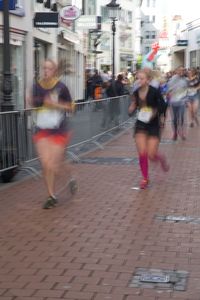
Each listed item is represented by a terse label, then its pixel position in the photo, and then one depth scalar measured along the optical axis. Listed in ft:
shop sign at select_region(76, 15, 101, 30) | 91.50
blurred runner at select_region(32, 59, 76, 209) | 23.62
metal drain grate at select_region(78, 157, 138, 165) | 36.50
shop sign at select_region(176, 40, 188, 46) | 144.90
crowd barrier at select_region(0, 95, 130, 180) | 28.66
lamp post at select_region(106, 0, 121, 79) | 78.97
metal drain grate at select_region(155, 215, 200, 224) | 21.89
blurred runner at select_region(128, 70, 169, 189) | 27.78
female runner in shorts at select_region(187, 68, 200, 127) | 60.95
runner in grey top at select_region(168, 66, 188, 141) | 49.21
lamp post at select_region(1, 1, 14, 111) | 29.66
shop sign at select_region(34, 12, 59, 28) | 53.48
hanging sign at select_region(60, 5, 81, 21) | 69.87
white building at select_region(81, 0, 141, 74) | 220.64
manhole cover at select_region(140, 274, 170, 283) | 15.46
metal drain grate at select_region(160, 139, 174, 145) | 48.00
